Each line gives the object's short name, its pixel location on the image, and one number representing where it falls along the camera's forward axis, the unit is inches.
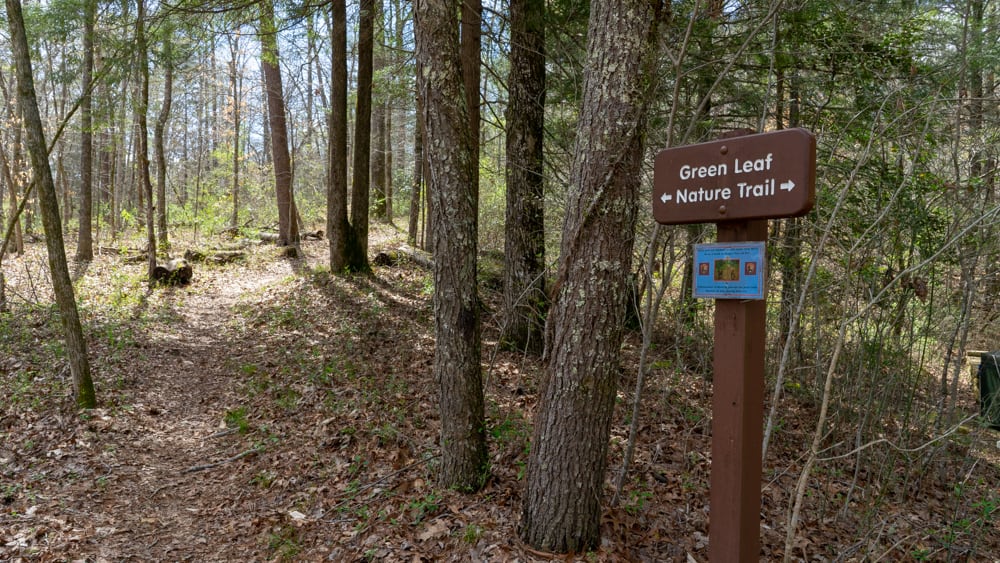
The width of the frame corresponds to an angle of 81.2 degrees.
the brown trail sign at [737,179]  95.4
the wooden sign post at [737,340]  100.2
